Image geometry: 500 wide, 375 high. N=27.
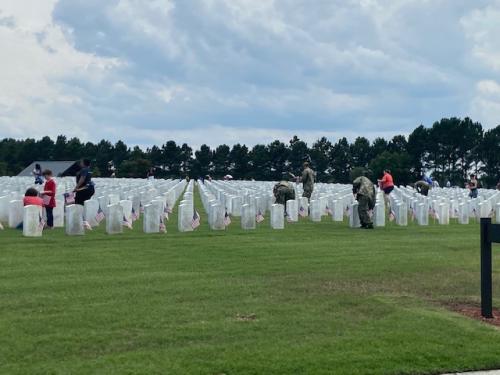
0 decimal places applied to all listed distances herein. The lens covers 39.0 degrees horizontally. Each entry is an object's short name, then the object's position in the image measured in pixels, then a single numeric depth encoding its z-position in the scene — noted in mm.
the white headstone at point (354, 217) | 18547
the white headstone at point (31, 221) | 14234
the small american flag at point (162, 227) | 16120
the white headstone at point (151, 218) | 15805
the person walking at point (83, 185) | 17047
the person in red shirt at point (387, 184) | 27828
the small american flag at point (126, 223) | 16789
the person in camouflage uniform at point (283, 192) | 21188
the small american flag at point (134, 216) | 19891
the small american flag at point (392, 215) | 21055
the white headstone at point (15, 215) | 16766
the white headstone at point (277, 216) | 17375
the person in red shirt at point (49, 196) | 16203
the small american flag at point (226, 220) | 17264
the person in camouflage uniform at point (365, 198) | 18141
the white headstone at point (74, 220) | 14837
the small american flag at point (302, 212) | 22469
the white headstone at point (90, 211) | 17141
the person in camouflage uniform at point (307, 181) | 24172
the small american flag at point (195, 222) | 16697
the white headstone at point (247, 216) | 17109
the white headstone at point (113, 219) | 15430
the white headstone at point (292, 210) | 20312
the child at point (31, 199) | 15120
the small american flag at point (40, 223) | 14541
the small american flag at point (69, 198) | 19633
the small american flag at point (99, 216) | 17484
